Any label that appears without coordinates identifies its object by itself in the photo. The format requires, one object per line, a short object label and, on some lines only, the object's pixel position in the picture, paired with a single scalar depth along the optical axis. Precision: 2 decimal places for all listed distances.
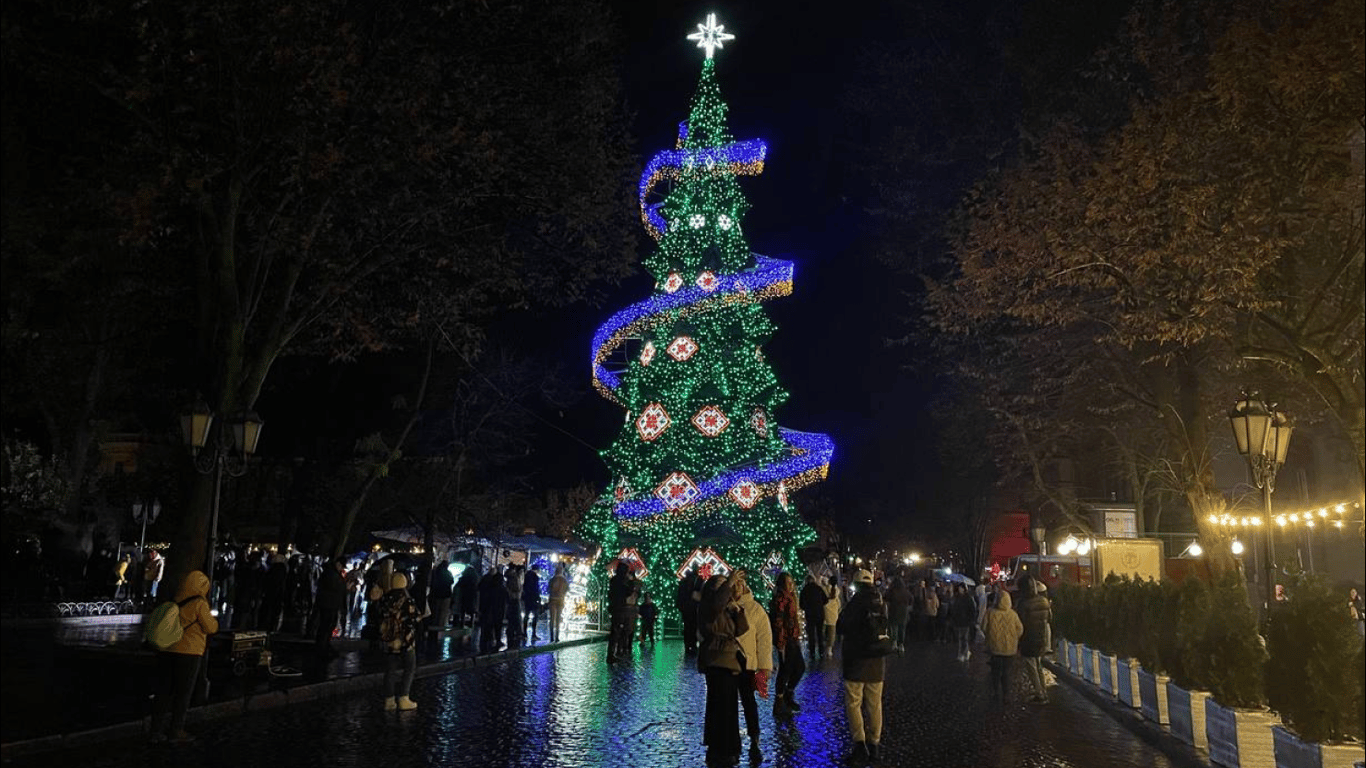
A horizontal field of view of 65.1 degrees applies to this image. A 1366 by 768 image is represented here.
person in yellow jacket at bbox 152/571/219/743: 10.23
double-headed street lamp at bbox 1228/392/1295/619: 13.45
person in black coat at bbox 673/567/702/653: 20.17
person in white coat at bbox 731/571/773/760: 10.16
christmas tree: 30.95
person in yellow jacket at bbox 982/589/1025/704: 15.77
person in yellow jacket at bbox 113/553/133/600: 32.69
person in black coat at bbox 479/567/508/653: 22.84
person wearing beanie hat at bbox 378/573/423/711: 12.93
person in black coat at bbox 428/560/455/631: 25.08
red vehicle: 41.44
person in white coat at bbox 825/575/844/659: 22.20
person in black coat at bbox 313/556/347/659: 18.44
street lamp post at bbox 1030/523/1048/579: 42.57
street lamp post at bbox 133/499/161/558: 35.41
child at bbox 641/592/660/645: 25.94
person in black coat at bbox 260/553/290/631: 22.09
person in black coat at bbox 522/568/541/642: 26.66
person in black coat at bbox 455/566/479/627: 25.50
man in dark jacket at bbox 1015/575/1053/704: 15.75
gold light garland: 22.12
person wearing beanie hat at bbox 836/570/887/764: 10.07
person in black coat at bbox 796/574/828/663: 19.48
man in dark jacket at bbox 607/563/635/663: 20.67
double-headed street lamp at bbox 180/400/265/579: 14.72
